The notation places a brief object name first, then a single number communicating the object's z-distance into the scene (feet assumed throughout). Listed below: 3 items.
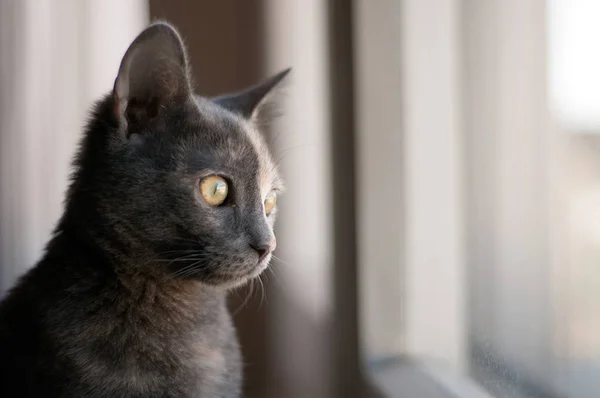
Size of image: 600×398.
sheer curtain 4.56
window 2.38
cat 2.55
